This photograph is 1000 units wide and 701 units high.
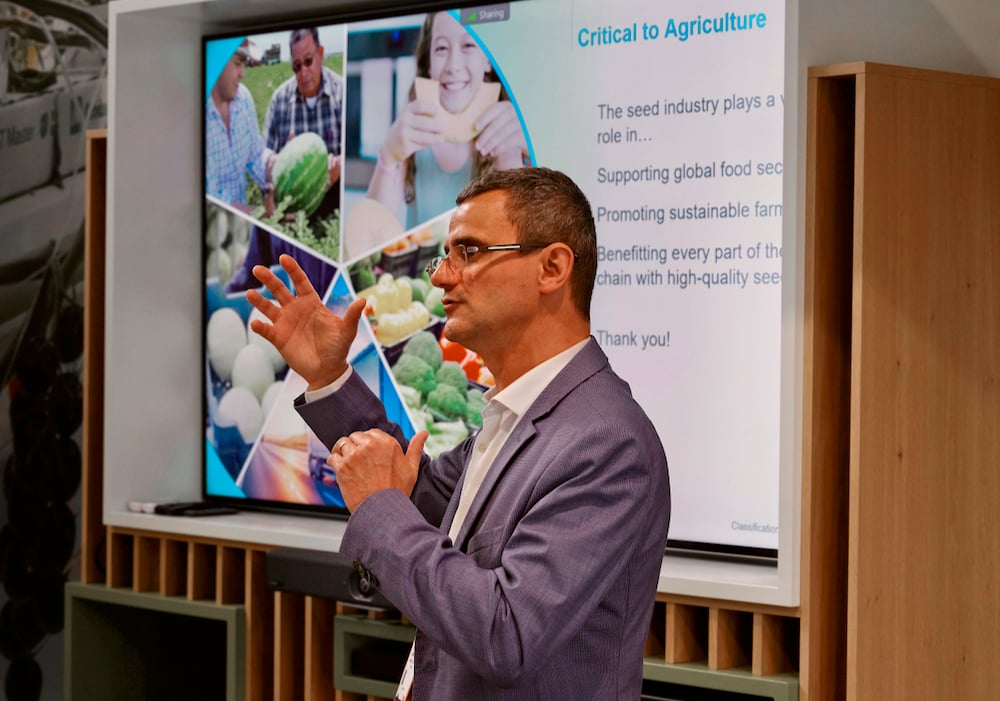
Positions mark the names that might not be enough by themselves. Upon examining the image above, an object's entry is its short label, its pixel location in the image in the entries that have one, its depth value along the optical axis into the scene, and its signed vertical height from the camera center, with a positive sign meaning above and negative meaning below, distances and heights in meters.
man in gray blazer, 3.19 -0.20
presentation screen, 5.71 +0.42
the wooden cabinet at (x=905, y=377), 5.16 -0.04
